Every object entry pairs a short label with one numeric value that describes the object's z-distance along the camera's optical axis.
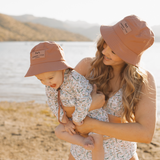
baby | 1.85
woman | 1.87
